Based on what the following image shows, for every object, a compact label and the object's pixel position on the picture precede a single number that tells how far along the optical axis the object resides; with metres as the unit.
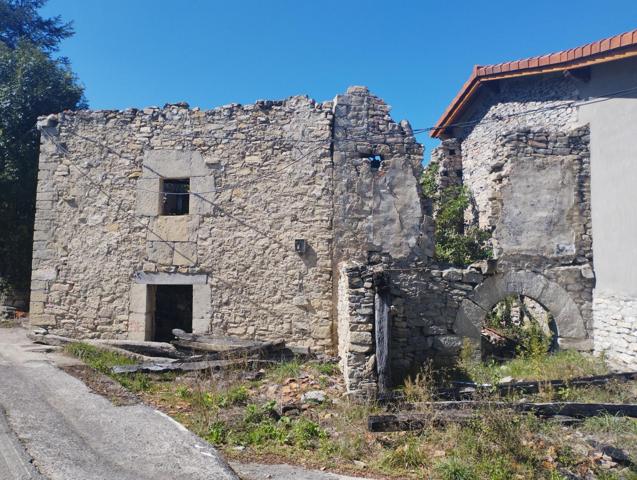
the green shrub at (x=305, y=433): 4.88
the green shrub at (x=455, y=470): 4.12
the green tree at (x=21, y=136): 10.63
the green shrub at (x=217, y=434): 4.77
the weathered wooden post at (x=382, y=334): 5.99
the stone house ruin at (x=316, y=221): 7.50
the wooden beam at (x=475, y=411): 5.11
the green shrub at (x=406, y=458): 4.47
